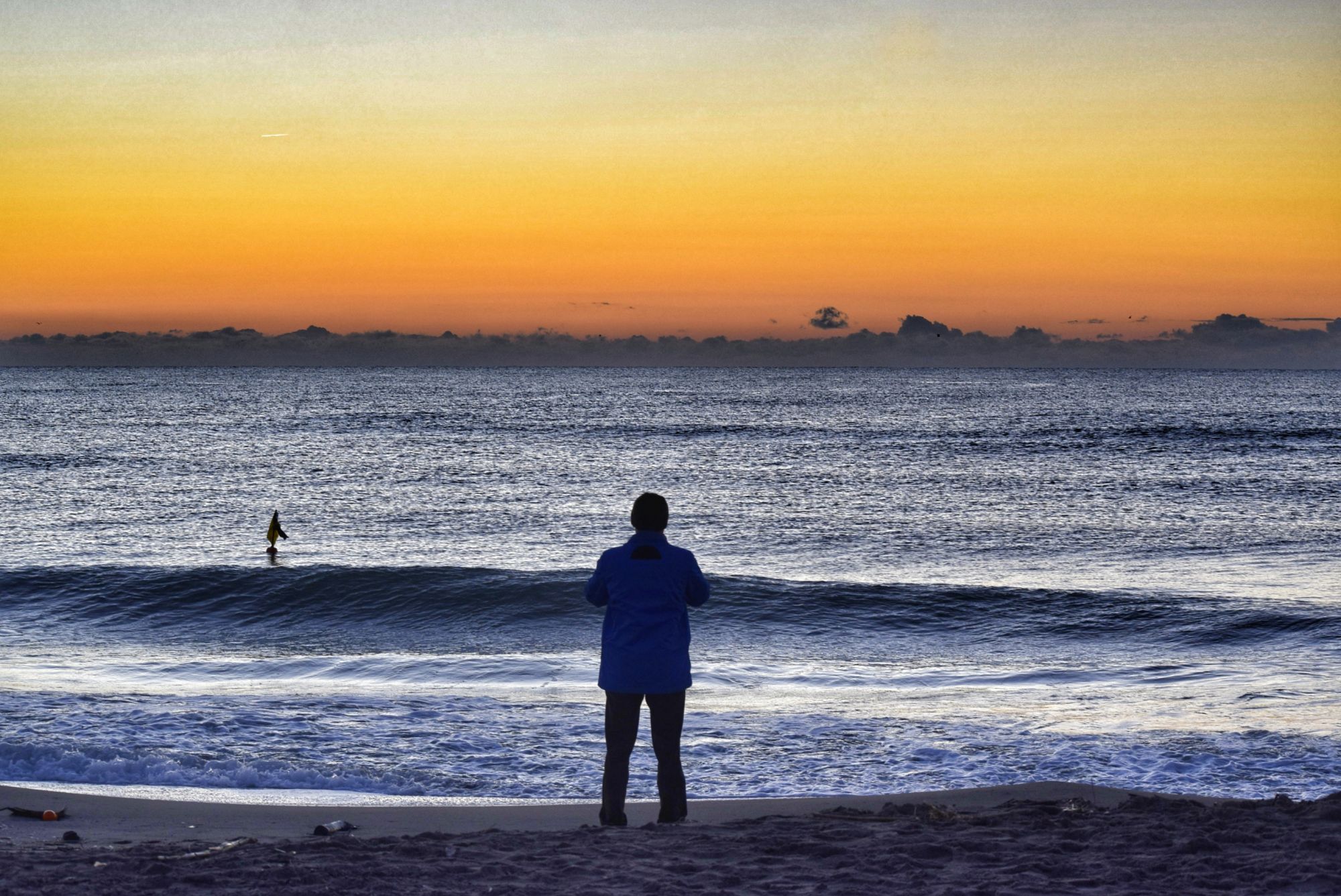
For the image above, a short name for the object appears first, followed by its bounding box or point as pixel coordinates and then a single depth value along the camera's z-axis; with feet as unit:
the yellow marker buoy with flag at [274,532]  146.14
